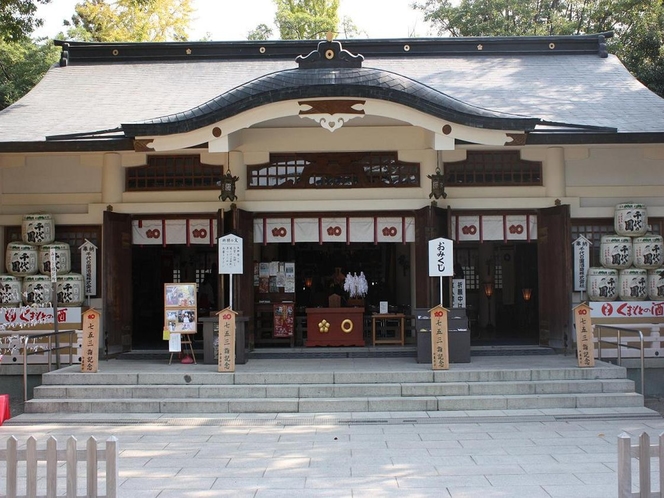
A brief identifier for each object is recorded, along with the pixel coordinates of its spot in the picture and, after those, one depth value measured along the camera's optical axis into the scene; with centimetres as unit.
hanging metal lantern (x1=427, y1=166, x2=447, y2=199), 1239
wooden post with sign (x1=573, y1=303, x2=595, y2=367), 1087
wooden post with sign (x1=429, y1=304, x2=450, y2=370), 1085
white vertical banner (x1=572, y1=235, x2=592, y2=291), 1274
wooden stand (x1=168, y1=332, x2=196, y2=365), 1191
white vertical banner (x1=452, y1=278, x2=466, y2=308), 1468
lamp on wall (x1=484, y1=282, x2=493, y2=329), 1768
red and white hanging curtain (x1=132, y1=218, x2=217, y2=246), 1304
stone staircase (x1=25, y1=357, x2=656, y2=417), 1009
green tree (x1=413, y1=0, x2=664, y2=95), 2195
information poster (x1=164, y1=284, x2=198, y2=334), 1174
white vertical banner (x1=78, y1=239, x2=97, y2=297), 1291
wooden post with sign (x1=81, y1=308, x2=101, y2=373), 1095
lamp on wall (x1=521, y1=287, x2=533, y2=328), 1706
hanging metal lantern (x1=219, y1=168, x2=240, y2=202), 1238
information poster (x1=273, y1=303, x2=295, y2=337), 1398
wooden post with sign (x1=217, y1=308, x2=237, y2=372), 1088
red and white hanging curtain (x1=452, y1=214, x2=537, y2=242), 1298
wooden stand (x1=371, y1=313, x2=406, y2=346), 1370
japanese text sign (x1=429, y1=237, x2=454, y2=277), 1160
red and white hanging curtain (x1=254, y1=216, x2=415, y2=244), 1304
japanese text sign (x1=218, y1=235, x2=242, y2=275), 1191
